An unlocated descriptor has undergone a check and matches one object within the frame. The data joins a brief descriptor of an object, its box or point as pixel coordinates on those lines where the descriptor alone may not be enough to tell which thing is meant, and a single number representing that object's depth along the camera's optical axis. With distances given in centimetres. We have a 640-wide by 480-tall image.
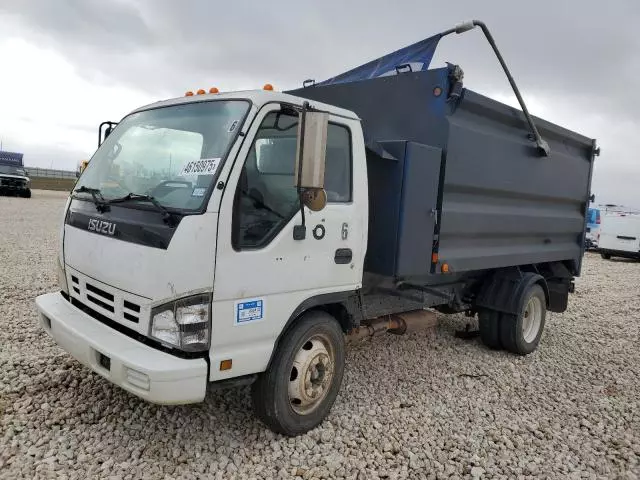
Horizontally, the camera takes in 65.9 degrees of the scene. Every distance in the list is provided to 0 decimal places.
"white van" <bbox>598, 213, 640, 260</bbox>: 1730
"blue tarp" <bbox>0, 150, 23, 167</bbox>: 2433
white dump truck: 277
